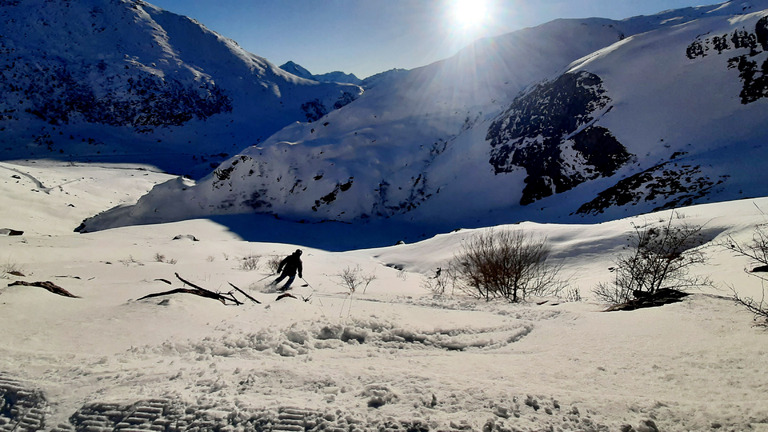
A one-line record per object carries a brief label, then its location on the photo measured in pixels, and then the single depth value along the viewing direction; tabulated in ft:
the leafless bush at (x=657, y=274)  16.29
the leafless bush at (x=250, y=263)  31.73
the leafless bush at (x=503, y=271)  21.42
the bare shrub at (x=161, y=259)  31.89
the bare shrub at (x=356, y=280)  23.24
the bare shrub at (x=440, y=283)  27.48
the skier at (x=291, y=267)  22.08
